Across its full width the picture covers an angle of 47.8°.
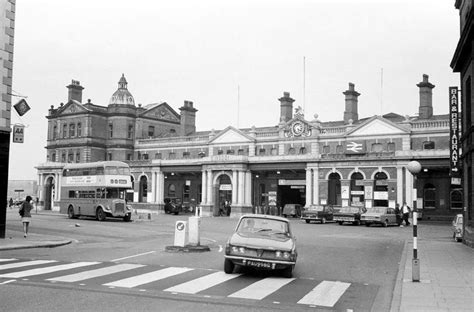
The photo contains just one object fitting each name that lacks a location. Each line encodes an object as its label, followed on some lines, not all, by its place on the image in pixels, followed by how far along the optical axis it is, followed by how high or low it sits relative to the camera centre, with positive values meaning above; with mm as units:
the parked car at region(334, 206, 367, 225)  44094 -1570
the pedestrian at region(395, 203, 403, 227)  44109 -1643
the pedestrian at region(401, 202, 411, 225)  43772 -1365
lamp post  12812 -869
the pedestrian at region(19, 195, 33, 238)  24692 -992
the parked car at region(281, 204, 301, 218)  56031 -1623
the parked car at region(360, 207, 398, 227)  42500 -1626
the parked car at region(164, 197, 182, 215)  64125 -1612
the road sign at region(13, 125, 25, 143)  23516 +2528
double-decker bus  41531 +205
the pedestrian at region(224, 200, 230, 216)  61594 -1767
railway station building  51469 +4544
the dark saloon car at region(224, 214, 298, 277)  12984 -1381
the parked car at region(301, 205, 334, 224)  45938 -1589
